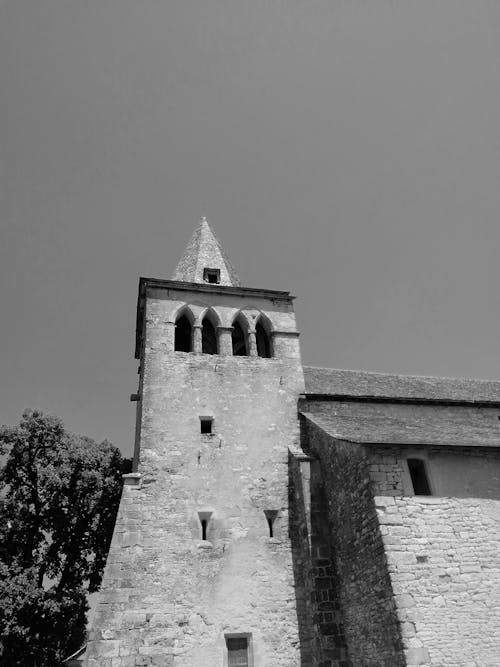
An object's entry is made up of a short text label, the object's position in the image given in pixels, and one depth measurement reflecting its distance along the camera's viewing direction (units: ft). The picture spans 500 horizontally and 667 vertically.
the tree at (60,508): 57.41
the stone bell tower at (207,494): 37.35
